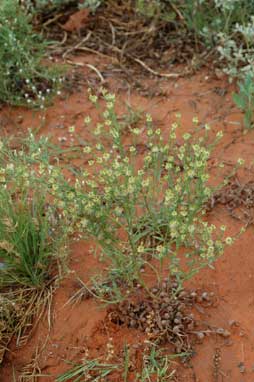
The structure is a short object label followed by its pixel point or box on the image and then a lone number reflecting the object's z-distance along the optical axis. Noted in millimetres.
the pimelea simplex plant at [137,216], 2328
